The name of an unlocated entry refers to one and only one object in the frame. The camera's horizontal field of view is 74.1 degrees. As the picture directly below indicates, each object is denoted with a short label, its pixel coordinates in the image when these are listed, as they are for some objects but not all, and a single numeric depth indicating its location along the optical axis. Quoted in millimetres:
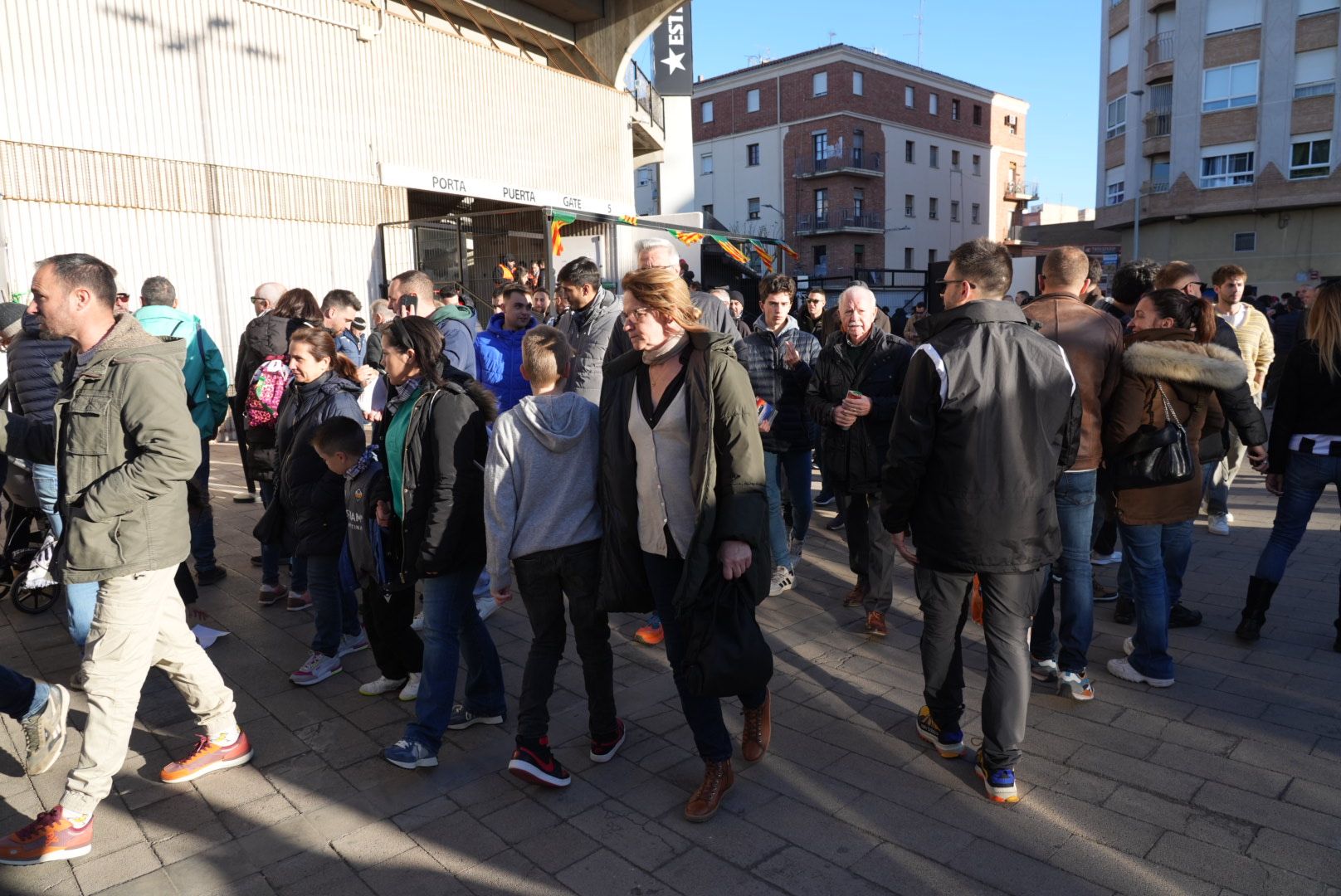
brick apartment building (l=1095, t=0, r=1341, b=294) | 32594
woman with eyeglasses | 3104
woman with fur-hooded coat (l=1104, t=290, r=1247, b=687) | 4180
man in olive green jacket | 3246
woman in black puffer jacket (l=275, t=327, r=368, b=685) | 4504
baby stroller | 5234
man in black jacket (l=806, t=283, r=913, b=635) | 5090
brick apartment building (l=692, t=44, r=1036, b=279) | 50562
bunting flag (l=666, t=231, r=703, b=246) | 18672
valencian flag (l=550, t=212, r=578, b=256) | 15211
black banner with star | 24438
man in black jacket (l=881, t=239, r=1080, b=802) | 3260
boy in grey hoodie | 3406
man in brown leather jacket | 4113
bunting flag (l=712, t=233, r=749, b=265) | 21109
